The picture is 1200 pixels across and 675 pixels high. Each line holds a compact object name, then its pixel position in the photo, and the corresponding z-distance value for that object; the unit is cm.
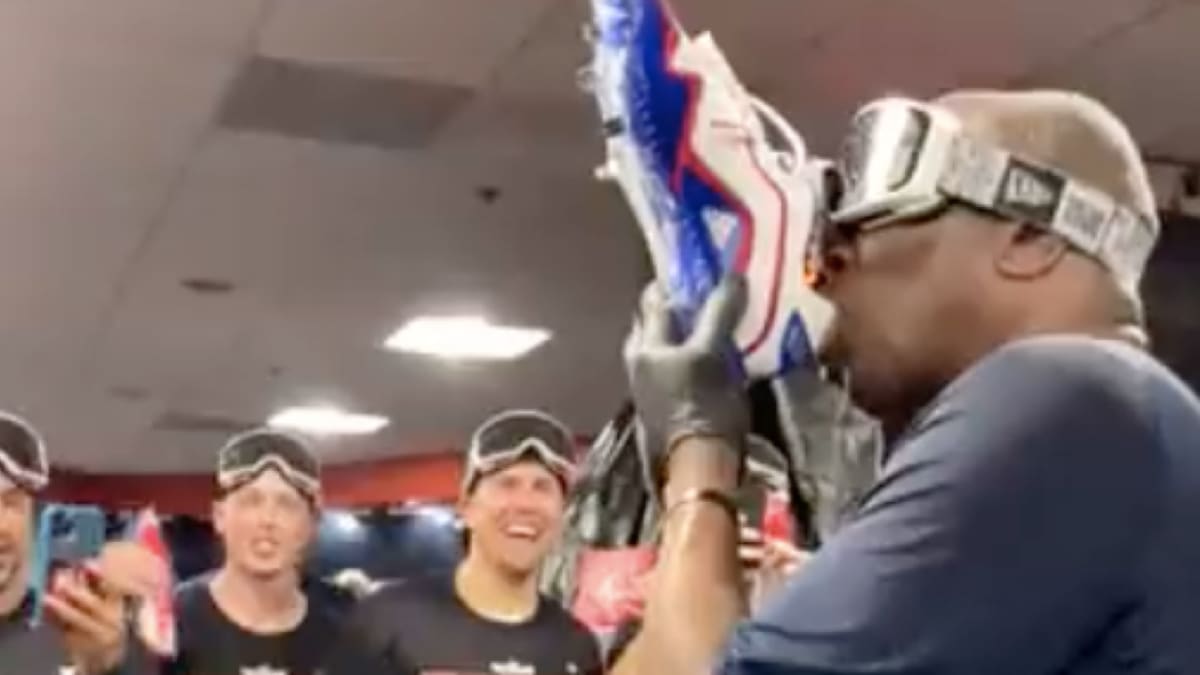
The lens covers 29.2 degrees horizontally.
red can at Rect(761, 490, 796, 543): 210
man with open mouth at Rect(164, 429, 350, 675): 363
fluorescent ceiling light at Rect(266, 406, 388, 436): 1051
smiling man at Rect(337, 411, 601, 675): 367
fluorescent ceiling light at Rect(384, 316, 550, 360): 824
